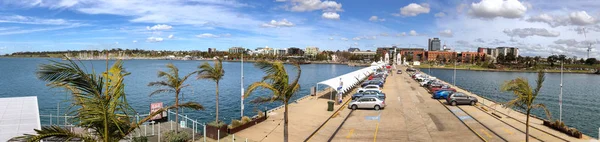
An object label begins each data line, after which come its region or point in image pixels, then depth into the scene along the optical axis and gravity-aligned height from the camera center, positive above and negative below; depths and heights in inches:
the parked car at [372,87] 1892.3 -136.0
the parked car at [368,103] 1245.7 -146.1
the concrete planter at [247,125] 836.0 -160.8
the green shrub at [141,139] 658.8 -146.7
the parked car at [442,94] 1590.6 -143.8
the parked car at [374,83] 2197.6 -133.6
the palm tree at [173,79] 813.5 -43.7
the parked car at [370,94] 1483.8 -137.1
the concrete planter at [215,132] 780.0 -155.7
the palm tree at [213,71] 890.4 -27.2
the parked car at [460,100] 1389.0 -147.7
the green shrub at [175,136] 719.7 -154.8
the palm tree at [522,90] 665.0 -53.2
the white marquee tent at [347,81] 1534.0 -100.7
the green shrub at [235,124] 842.6 -148.9
